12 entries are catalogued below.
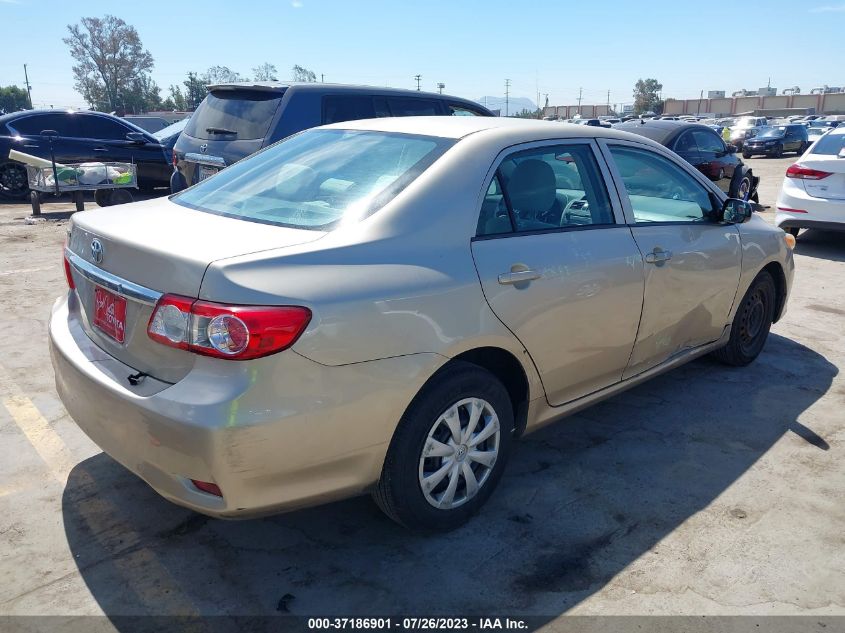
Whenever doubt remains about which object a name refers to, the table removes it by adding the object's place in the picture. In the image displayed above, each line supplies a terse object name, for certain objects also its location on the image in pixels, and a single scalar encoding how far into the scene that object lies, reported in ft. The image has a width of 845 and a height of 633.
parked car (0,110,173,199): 41.06
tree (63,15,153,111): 293.64
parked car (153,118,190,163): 44.52
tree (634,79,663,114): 359.11
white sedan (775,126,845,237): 28.53
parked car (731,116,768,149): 108.64
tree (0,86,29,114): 291.67
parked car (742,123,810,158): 100.17
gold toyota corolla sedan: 7.80
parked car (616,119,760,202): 36.50
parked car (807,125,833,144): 111.74
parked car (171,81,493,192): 22.34
